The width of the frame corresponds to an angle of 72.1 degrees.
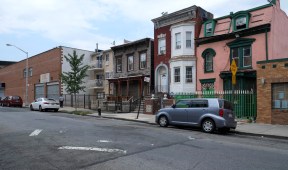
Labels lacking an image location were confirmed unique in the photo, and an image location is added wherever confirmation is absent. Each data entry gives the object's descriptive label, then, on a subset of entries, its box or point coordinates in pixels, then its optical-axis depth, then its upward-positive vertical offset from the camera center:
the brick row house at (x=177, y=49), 17.57 +3.93
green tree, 19.14 +1.27
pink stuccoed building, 14.34 +3.61
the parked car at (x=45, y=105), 18.99 -1.33
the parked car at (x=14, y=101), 25.48 -1.27
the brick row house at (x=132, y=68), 20.79 +2.55
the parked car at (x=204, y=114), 9.04 -1.12
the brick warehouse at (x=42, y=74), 28.06 +2.91
